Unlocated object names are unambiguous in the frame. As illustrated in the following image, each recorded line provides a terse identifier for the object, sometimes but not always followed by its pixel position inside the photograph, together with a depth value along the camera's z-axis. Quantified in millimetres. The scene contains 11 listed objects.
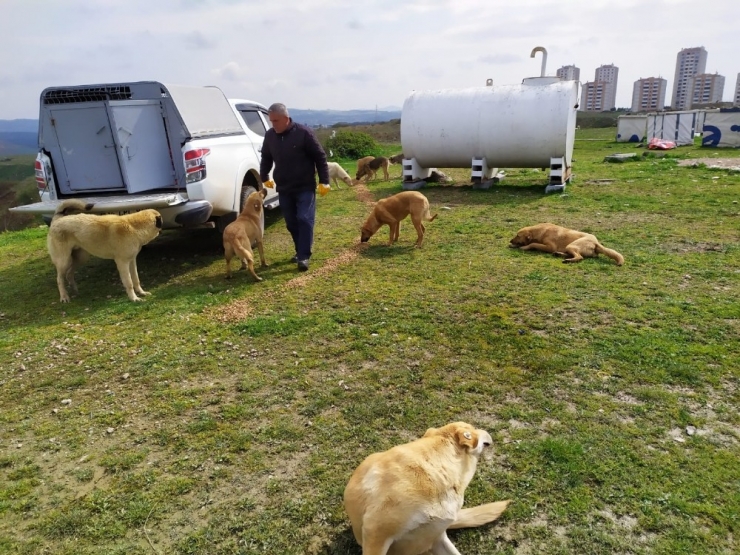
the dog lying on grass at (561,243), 6877
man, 6902
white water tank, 11812
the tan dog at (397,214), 7984
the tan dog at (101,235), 6047
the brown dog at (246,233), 6676
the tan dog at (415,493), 2139
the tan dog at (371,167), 16469
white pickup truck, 6801
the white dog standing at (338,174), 15477
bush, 25375
